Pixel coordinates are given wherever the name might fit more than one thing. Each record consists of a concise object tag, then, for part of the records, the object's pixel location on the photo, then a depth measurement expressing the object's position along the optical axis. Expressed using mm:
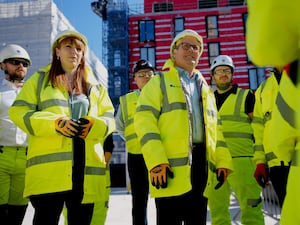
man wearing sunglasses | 2664
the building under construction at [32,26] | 23250
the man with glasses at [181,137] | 2076
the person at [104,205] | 3212
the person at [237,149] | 3289
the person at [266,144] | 2512
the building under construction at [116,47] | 23797
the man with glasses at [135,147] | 3322
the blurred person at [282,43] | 743
